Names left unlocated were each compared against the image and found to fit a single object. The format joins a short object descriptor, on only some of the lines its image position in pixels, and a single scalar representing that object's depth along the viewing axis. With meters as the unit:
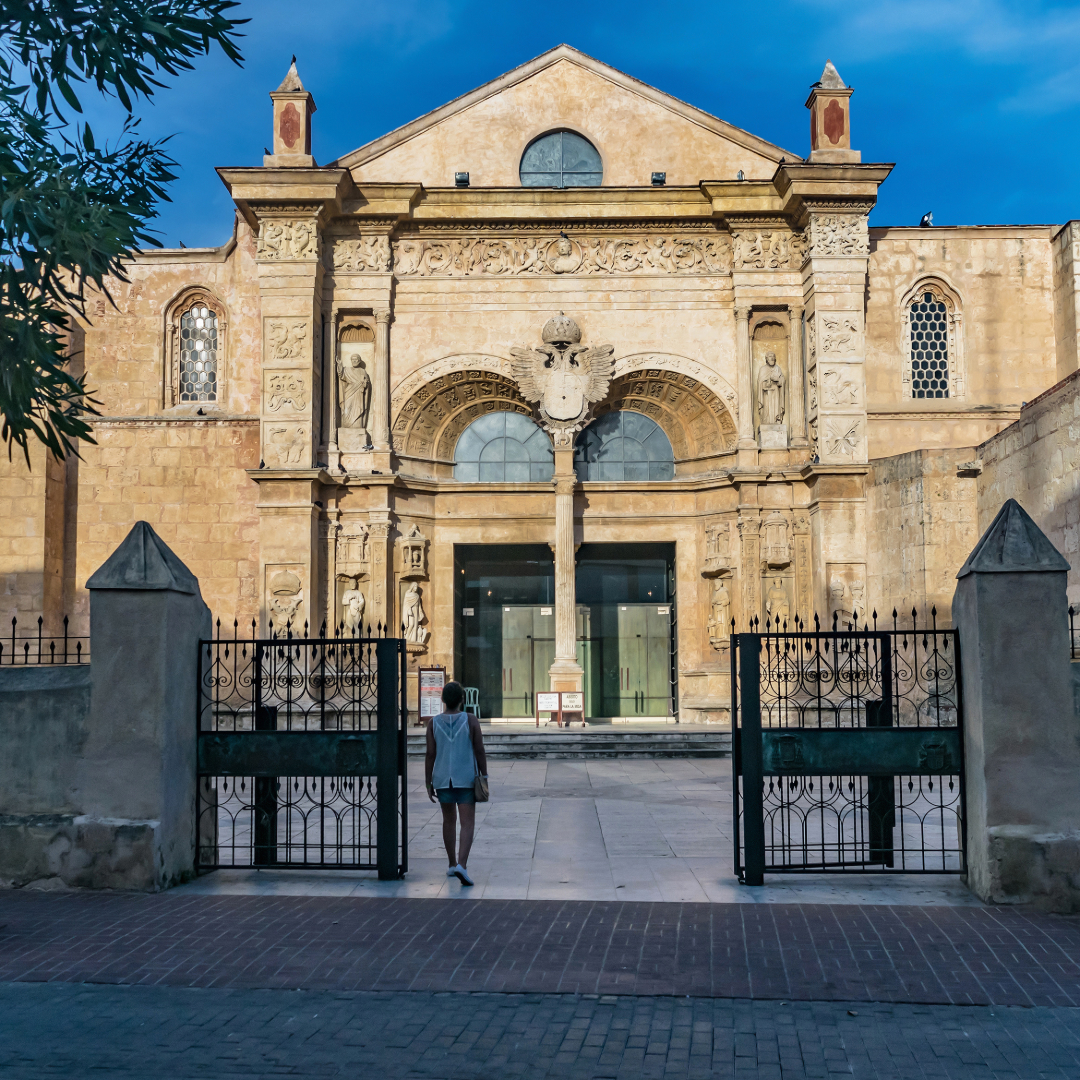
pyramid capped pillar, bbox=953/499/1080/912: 8.64
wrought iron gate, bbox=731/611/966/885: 9.23
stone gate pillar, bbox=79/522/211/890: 9.17
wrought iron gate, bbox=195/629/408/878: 9.56
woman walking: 9.46
